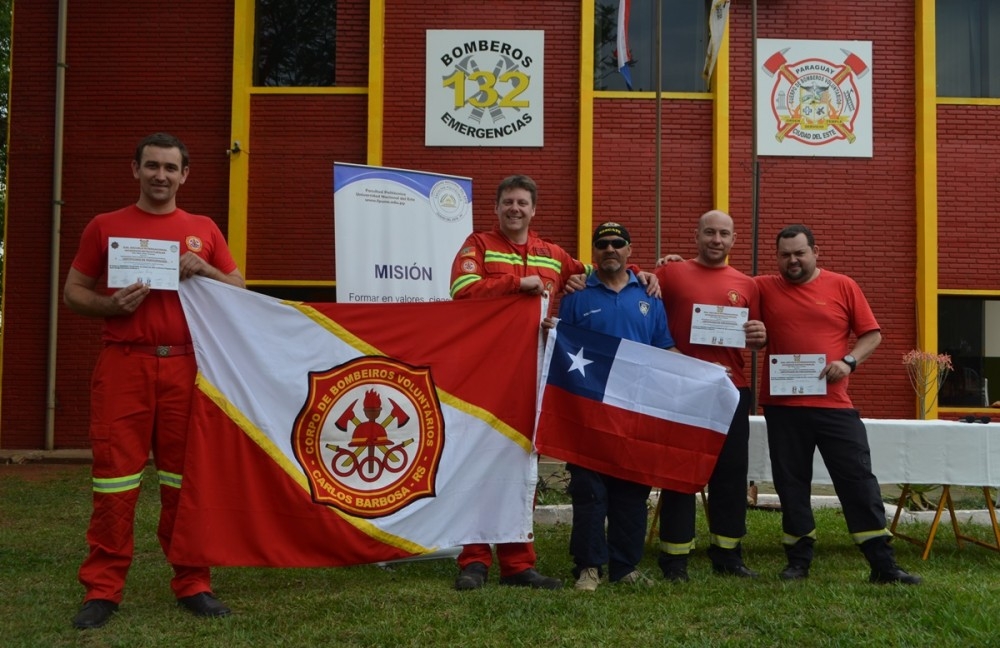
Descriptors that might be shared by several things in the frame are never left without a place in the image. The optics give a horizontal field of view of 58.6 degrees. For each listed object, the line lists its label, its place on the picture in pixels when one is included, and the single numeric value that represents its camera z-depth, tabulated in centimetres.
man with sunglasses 482
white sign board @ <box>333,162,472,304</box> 785
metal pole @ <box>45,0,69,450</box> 1245
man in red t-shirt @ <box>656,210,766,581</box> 513
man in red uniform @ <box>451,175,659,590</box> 486
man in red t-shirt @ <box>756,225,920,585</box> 507
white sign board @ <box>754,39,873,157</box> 1253
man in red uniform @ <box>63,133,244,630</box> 412
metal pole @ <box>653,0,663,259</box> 1073
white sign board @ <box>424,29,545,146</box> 1248
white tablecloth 596
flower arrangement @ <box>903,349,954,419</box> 1193
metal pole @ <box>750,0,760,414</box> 1046
